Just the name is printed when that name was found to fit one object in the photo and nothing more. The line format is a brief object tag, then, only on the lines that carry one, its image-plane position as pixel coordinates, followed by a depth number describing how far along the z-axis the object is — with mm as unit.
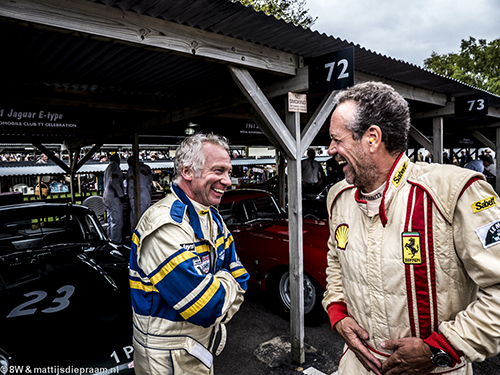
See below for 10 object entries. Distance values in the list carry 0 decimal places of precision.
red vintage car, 3951
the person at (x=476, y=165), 10336
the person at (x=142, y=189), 8750
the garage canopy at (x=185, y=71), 2371
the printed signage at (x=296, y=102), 3463
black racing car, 2320
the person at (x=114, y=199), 8727
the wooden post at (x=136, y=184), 7571
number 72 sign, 3225
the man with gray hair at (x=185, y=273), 1532
